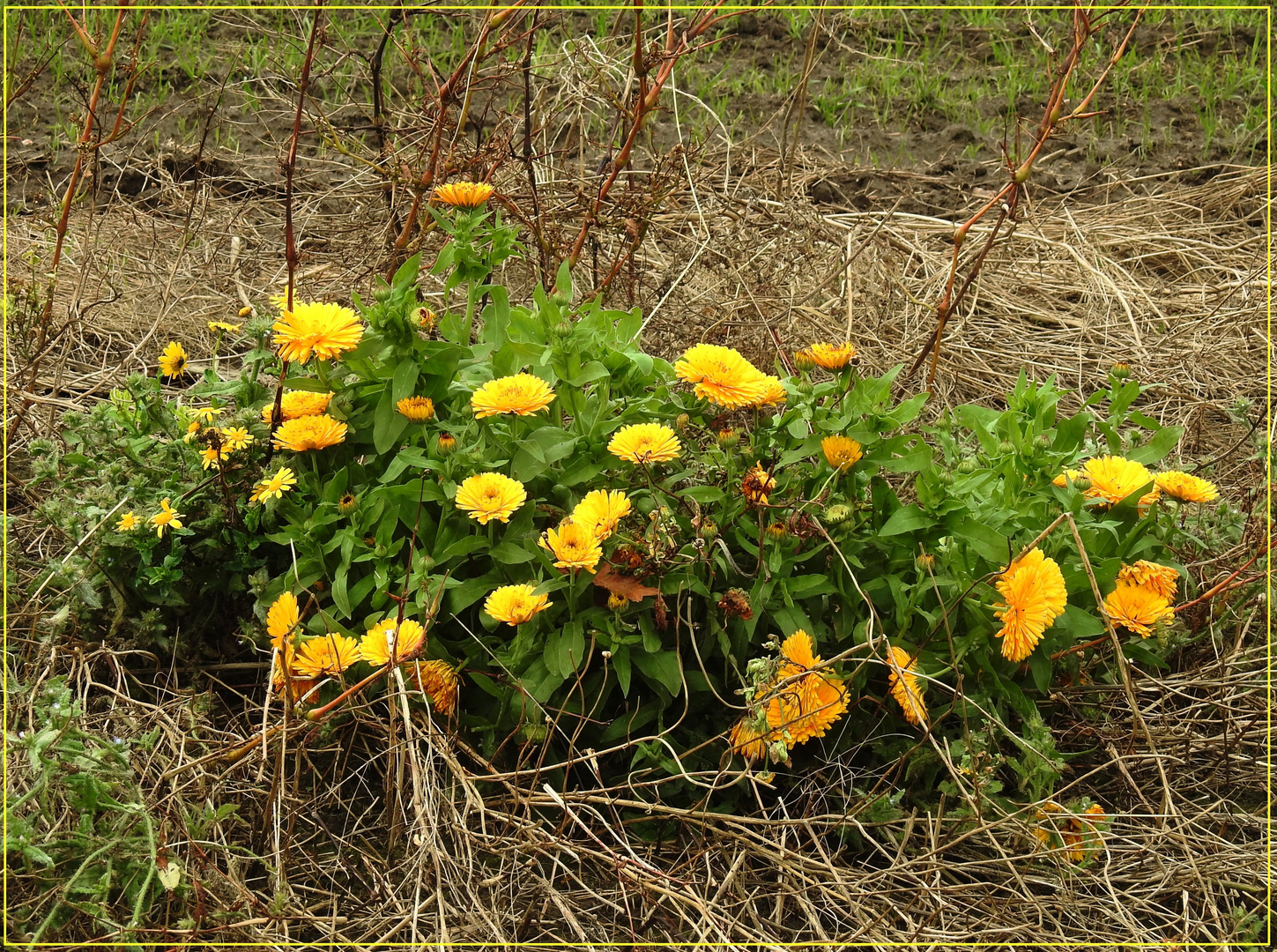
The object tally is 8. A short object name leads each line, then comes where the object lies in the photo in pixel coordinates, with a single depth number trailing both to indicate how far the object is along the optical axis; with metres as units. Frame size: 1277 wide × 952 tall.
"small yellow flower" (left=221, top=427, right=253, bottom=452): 2.10
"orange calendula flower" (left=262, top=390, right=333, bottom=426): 2.03
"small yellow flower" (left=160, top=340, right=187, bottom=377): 2.21
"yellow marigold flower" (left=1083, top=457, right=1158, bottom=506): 1.97
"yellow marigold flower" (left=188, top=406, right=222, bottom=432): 2.14
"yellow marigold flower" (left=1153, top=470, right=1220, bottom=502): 2.00
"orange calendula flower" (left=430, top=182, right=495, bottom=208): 2.09
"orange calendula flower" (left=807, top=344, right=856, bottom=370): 1.96
